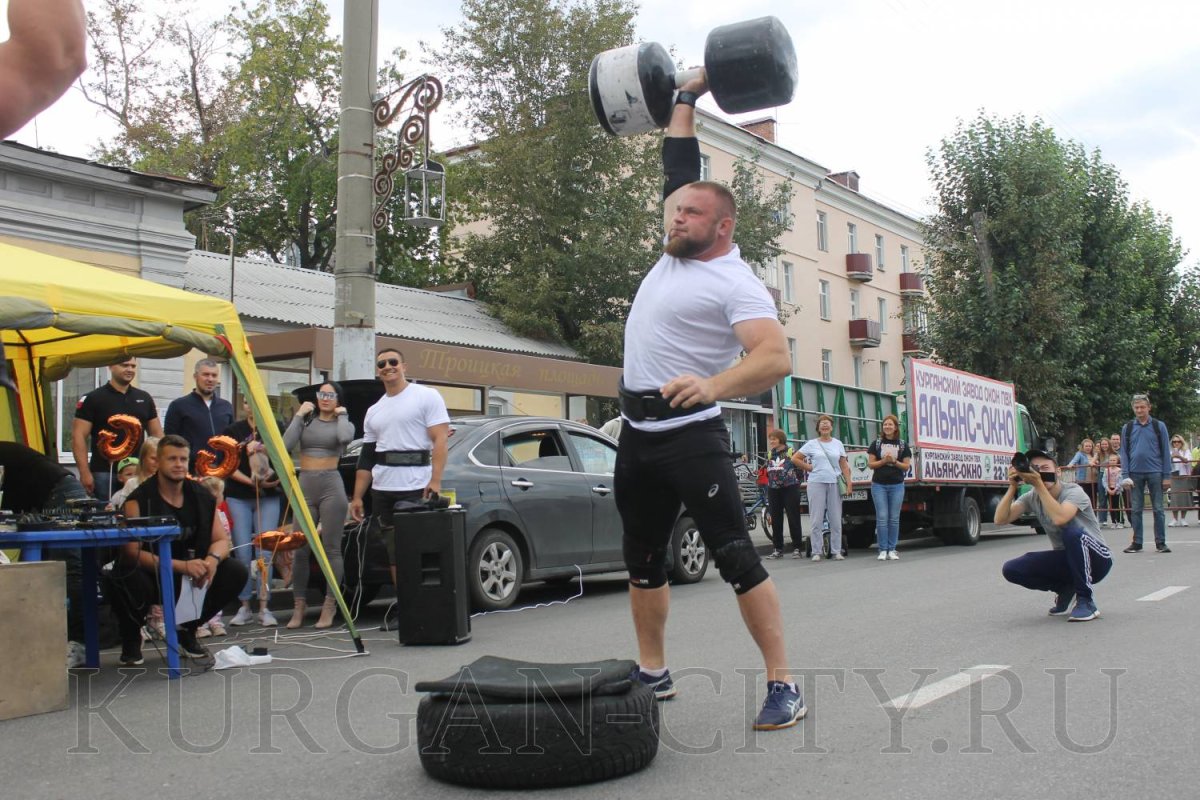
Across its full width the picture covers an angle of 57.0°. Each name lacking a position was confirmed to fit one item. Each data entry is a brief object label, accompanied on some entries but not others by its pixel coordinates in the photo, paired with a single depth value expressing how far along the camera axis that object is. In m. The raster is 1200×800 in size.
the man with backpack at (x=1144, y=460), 13.62
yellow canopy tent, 5.84
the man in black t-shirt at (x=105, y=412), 8.52
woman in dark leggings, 14.75
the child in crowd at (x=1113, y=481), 21.05
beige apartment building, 40.65
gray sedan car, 8.54
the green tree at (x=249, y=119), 33.03
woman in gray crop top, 8.17
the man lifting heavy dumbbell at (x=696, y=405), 4.09
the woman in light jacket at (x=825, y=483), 13.93
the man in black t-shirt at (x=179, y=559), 6.29
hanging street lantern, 10.73
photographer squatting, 7.23
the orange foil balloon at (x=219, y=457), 7.45
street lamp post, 10.30
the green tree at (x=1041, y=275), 30.53
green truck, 15.34
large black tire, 3.54
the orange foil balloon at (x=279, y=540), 7.46
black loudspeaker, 6.93
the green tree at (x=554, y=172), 27.39
